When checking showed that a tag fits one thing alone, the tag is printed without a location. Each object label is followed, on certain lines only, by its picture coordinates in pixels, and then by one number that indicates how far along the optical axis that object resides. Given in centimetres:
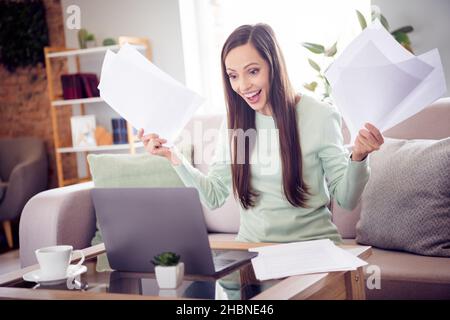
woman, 362
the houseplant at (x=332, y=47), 608
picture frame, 817
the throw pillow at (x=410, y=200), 373
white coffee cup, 318
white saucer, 318
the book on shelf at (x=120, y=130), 791
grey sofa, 363
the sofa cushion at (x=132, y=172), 443
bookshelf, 782
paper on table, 304
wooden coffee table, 295
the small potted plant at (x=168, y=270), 304
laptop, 305
